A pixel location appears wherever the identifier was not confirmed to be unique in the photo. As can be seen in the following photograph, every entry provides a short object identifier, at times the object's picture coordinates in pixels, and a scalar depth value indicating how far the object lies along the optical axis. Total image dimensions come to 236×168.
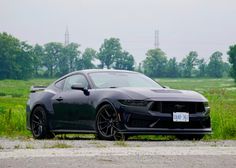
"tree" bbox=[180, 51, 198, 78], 154.25
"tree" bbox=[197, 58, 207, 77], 162.62
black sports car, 12.49
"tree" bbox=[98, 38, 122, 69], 144.00
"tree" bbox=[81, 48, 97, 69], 154.76
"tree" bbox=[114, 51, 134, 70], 141.39
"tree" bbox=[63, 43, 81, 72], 149.88
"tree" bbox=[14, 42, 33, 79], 141.88
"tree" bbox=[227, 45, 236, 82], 141.88
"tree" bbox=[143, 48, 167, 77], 152.75
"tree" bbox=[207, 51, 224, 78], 167.56
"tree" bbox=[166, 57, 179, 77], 148.62
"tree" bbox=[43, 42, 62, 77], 141.81
